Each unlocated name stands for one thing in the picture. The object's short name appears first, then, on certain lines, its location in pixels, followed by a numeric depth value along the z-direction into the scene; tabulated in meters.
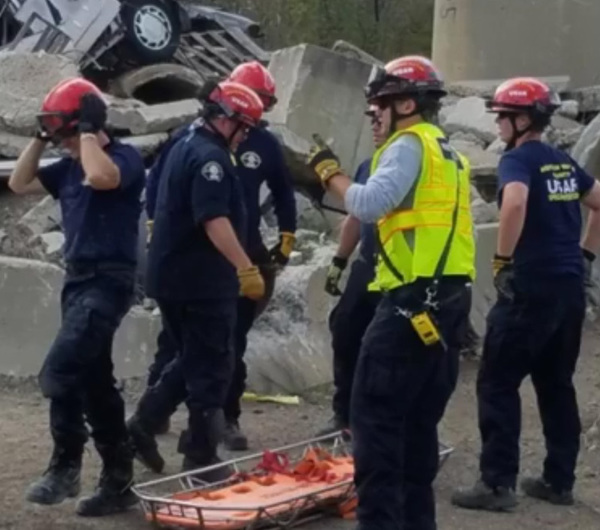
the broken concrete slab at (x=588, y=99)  15.17
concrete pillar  15.72
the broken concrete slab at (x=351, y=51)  14.15
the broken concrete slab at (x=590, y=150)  11.91
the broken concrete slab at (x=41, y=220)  10.52
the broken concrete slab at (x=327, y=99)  12.23
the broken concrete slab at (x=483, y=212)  11.22
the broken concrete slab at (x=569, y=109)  14.56
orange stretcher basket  6.23
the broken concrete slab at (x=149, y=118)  11.80
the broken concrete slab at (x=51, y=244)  9.73
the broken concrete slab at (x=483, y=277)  10.33
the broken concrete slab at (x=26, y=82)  11.85
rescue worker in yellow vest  5.57
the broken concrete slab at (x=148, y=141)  11.52
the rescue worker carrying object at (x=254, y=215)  7.96
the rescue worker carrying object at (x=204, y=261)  6.60
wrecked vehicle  14.34
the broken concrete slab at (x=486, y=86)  15.30
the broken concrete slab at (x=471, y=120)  13.48
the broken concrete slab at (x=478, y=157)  12.30
